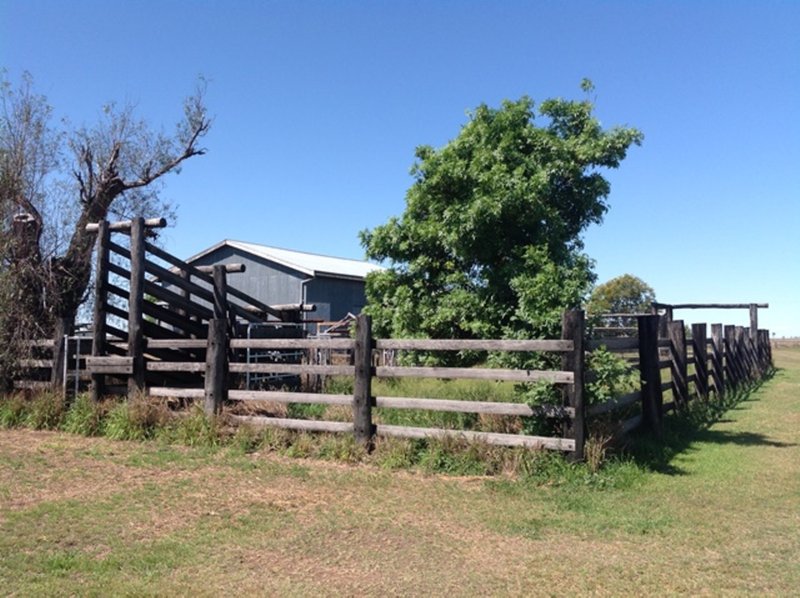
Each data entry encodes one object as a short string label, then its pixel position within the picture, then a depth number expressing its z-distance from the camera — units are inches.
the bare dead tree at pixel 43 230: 520.1
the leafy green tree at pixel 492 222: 390.3
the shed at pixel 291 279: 1192.2
